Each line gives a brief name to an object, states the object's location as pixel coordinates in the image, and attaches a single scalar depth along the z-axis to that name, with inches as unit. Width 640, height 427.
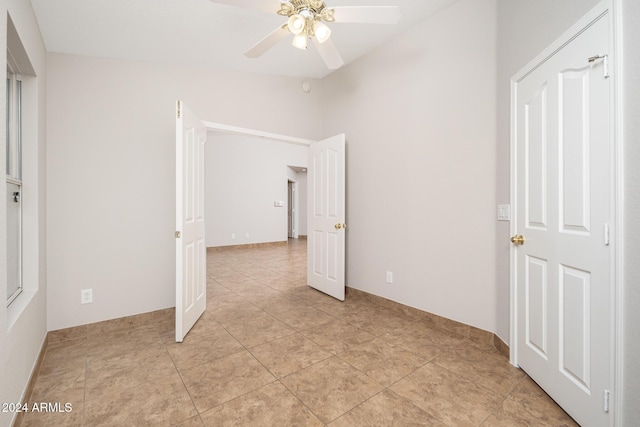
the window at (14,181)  68.8
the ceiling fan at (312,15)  68.1
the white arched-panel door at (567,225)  51.7
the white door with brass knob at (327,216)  137.3
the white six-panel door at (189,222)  93.3
